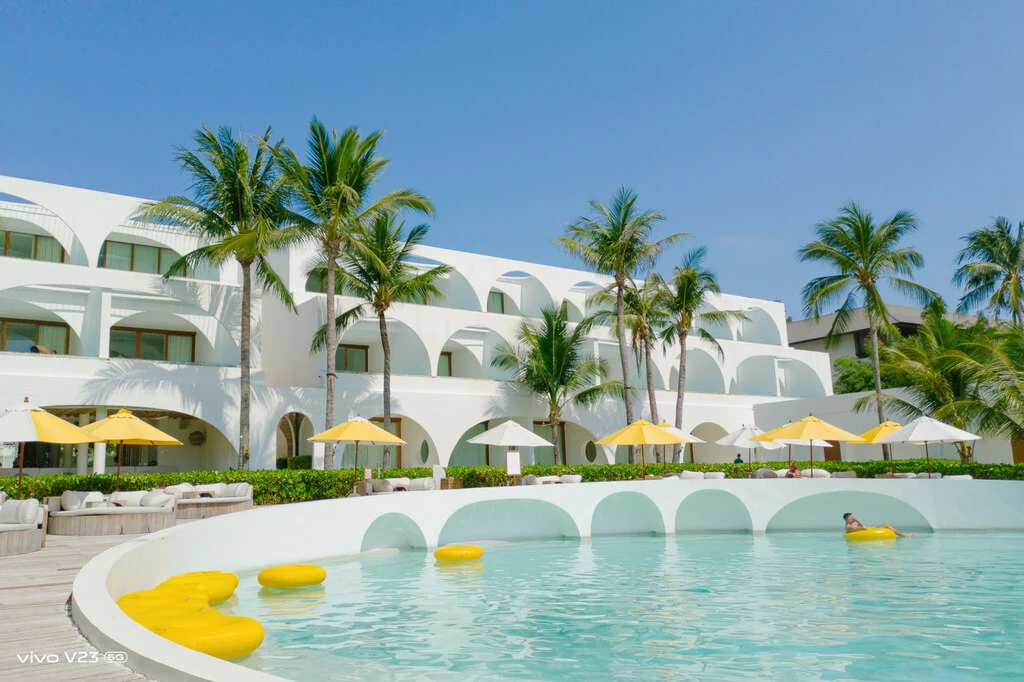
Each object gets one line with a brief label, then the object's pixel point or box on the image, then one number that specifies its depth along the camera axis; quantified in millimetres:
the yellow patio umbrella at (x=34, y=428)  12359
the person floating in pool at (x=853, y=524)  14500
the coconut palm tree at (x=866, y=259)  26953
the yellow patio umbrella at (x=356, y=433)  16641
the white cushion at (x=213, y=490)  15516
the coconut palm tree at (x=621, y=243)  26109
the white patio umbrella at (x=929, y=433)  17672
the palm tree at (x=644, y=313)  28078
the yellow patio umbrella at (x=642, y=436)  18344
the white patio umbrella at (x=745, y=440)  22094
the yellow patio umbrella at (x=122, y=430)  14148
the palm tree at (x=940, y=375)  21562
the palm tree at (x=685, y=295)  27938
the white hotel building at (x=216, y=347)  20438
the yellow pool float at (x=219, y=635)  5207
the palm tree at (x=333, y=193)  20812
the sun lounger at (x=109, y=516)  12172
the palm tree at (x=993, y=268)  32562
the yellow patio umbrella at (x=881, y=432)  19219
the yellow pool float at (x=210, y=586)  7723
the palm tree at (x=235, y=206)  19953
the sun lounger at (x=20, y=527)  9672
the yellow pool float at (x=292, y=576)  9898
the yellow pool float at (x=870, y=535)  14062
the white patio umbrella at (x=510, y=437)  18984
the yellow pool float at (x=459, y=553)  12430
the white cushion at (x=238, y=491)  15445
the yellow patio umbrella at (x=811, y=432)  18331
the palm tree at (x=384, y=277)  22703
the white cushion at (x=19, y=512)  10234
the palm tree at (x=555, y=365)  26672
